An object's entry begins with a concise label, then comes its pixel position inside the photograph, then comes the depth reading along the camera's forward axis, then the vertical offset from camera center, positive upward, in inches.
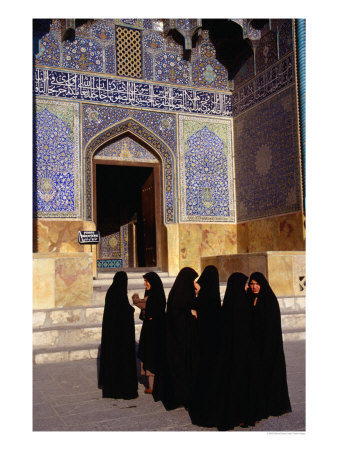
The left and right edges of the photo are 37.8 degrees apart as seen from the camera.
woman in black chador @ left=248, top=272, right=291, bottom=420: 115.3 -27.0
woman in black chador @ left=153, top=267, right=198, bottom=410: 130.0 -24.3
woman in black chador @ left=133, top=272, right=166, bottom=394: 146.1 -23.1
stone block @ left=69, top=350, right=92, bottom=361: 195.6 -41.7
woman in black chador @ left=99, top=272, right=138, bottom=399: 141.8 -28.8
